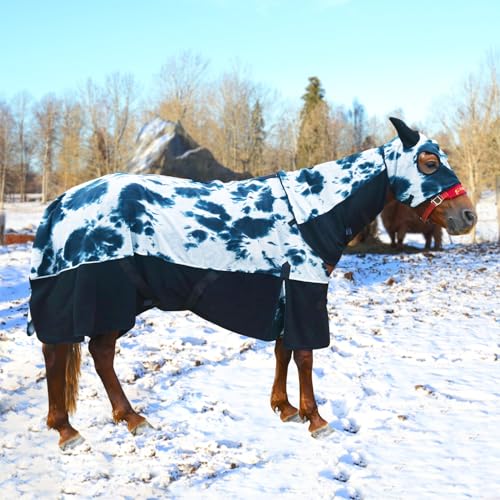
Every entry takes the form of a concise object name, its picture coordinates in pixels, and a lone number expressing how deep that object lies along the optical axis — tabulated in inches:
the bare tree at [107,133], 1201.4
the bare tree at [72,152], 1441.9
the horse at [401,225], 548.1
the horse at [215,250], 109.5
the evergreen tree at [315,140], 1245.1
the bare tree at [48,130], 1813.5
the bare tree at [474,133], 901.2
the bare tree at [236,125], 1448.1
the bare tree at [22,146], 1927.9
